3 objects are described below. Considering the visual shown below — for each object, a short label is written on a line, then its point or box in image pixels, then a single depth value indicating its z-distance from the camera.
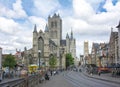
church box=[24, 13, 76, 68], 67.77
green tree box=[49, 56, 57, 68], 64.92
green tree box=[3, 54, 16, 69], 35.22
